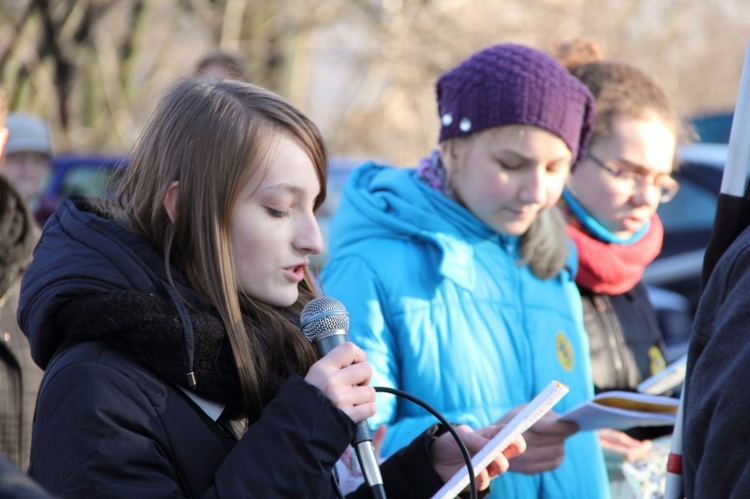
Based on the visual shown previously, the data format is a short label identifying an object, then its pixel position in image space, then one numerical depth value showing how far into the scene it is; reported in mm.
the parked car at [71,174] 10758
